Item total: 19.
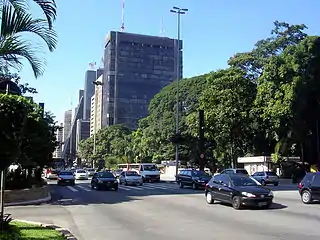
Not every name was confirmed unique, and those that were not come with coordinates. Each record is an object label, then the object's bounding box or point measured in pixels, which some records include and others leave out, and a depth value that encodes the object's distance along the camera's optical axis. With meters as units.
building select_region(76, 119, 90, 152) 189.75
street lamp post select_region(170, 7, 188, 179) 59.46
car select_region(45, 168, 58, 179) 66.88
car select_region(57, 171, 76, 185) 46.25
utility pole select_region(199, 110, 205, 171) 52.41
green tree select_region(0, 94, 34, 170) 9.86
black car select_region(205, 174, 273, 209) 18.61
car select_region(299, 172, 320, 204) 21.27
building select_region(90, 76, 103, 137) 144.24
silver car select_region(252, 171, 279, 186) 42.50
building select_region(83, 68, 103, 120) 190.38
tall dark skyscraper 111.31
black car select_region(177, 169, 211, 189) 34.72
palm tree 9.74
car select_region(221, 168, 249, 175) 40.34
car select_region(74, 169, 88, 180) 64.94
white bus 51.19
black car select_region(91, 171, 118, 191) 35.09
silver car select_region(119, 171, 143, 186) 42.97
